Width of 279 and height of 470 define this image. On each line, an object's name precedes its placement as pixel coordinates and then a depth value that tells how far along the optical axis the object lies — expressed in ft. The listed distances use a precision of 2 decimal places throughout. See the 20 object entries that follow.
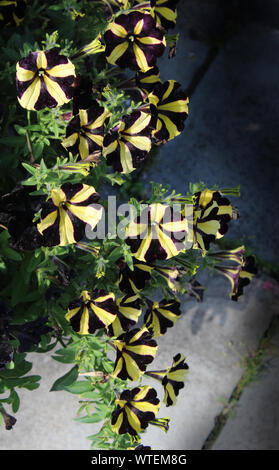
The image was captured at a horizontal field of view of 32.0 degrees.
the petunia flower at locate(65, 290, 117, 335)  4.91
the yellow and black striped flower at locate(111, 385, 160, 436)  5.14
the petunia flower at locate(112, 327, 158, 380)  5.07
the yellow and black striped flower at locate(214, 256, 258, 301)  5.90
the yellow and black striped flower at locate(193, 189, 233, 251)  4.70
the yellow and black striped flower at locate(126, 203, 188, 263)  4.46
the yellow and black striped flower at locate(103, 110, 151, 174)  4.74
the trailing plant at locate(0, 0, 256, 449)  4.50
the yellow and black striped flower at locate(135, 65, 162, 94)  5.58
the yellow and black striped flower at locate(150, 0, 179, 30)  5.78
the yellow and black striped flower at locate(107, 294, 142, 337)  5.24
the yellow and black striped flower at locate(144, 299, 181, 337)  5.80
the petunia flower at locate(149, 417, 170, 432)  5.44
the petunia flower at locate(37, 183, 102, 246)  4.35
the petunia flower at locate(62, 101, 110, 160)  4.77
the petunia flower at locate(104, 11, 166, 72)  5.04
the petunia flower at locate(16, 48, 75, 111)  4.45
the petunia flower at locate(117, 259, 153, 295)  5.13
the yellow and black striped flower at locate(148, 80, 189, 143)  5.16
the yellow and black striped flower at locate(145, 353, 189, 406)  5.58
